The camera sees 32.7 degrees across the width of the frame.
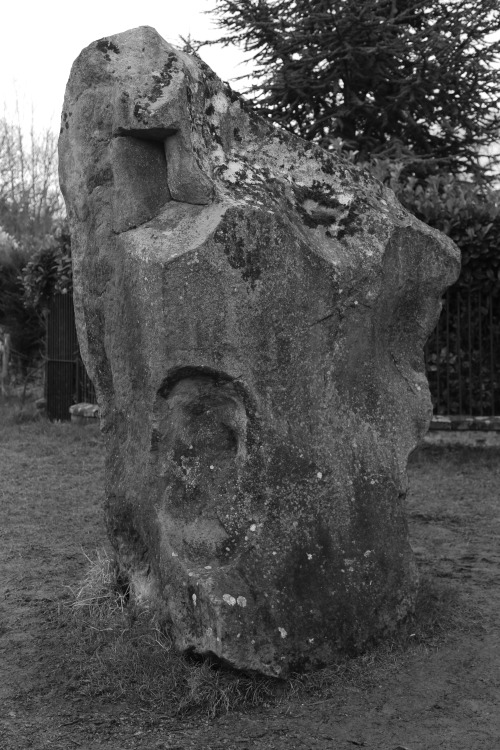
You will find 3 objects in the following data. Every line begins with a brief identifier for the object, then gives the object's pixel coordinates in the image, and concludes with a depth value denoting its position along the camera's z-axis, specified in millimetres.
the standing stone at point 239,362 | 3402
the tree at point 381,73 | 14773
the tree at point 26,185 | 28094
